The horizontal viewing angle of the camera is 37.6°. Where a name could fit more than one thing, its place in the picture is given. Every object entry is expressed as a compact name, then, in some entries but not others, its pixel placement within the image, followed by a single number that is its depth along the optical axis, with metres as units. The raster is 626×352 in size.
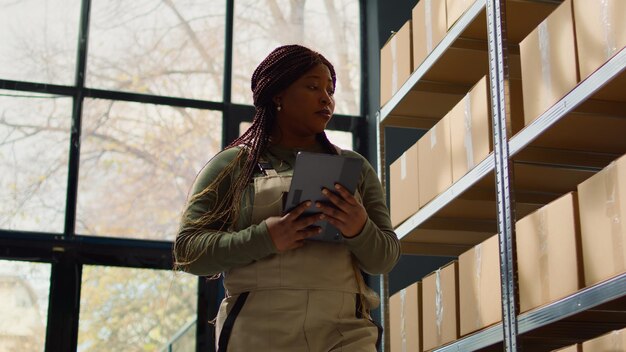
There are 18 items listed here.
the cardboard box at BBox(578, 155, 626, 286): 2.08
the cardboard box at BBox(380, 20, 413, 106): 3.65
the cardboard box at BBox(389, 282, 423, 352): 3.29
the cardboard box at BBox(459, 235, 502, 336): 2.73
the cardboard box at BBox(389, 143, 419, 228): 3.43
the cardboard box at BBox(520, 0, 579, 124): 2.37
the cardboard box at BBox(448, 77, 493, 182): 2.86
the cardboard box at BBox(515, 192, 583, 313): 2.27
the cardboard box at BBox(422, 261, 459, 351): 3.00
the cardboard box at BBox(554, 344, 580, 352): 2.34
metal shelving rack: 2.19
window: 4.83
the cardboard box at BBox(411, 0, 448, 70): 3.31
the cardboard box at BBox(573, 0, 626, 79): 2.12
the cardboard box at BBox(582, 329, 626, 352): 2.12
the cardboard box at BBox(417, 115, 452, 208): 3.16
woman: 1.88
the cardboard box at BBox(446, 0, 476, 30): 3.11
